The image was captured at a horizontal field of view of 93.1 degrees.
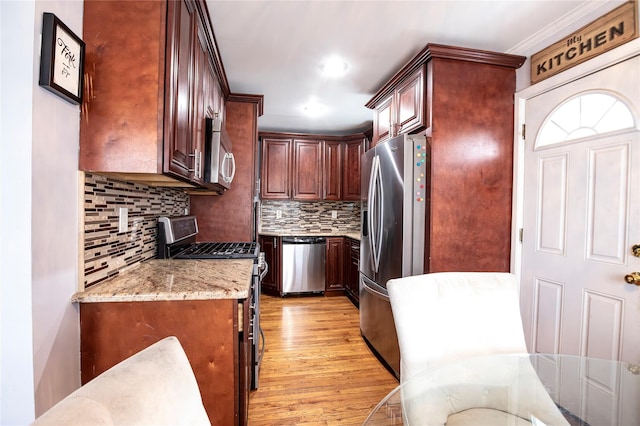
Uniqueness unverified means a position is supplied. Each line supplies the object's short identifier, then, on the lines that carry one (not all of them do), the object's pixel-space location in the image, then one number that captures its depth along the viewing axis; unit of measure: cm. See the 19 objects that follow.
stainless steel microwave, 190
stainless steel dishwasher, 411
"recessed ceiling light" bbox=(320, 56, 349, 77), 233
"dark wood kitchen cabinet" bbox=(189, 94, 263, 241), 293
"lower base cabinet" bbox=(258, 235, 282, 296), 412
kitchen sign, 153
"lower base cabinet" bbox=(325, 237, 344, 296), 422
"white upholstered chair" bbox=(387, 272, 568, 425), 106
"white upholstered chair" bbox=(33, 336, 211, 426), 43
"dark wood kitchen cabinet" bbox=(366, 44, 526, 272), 208
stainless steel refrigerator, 209
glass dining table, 103
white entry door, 154
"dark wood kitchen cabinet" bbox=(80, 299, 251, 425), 122
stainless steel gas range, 193
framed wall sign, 97
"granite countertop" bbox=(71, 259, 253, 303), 123
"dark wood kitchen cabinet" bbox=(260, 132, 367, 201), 431
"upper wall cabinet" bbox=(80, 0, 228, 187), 120
